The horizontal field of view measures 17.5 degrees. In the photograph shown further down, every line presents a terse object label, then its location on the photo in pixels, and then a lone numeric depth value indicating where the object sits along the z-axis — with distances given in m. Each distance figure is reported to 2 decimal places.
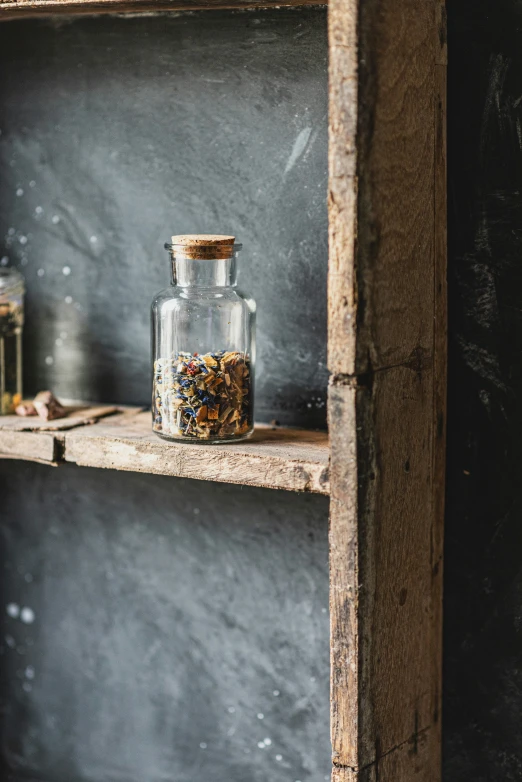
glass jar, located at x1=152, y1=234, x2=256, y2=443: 1.18
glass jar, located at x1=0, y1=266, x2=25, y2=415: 1.32
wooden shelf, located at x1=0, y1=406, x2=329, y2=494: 1.14
